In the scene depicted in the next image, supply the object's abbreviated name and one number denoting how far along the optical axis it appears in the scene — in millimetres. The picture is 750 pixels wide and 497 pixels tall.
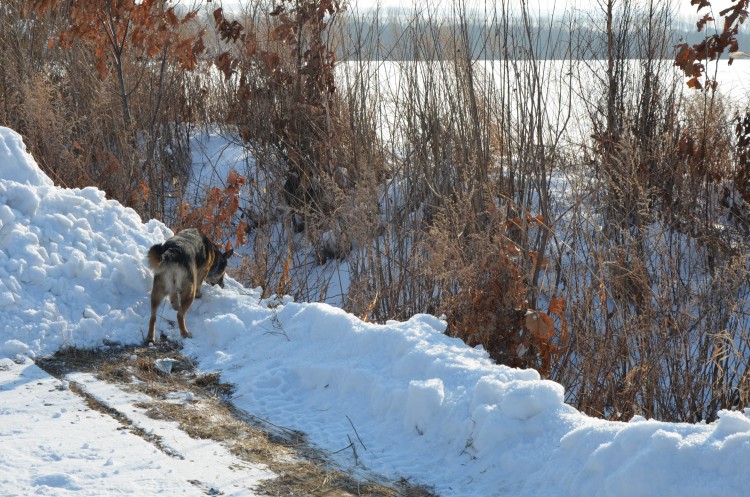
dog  12398
